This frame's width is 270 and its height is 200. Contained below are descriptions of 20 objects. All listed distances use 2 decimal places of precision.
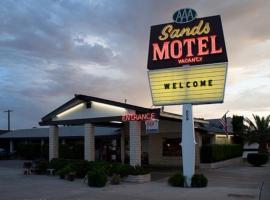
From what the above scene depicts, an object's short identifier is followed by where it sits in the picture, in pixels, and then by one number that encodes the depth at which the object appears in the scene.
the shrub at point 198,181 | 12.16
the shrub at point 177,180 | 12.31
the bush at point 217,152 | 19.98
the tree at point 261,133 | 26.35
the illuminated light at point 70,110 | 16.84
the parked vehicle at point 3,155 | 29.35
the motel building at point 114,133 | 14.77
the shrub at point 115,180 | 13.04
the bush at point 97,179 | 12.25
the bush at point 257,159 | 21.52
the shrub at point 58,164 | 16.04
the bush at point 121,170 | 13.73
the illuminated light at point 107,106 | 15.44
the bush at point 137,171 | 13.72
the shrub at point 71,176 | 14.01
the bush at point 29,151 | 28.22
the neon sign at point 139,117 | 14.24
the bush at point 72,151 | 24.72
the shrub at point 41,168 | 16.62
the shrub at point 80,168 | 14.57
